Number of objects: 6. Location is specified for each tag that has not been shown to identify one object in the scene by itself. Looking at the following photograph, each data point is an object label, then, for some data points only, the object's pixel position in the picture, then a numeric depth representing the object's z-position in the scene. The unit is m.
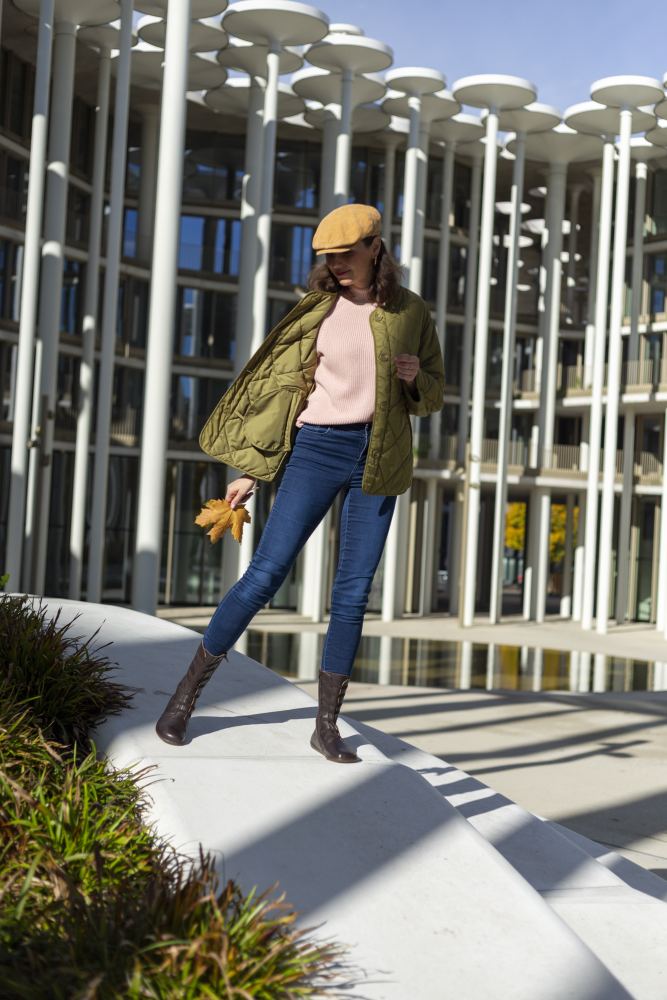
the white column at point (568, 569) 32.78
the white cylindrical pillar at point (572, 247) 35.16
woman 4.30
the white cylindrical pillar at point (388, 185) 31.17
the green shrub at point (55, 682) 4.29
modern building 23.75
